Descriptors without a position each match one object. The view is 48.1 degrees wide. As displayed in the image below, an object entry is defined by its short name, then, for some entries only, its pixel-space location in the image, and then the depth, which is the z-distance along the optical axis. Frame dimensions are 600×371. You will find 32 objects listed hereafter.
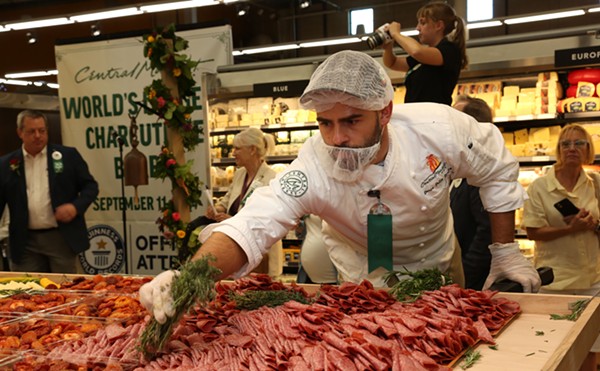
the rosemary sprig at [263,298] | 2.23
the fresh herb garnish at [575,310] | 2.15
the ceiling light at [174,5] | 7.90
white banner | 7.97
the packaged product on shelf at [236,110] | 7.30
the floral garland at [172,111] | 5.54
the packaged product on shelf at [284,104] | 7.16
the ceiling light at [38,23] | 8.67
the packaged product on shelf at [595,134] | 5.52
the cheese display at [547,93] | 5.70
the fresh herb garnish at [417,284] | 2.30
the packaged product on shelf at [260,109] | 7.21
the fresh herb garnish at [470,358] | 1.71
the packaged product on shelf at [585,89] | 5.50
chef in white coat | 2.37
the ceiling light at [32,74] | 15.19
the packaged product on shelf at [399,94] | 6.33
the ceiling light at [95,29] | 11.98
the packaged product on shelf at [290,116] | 7.07
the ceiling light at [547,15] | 8.93
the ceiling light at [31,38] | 13.61
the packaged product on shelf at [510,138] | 6.02
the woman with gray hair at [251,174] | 5.92
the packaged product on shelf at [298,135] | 7.08
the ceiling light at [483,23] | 10.34
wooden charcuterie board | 1.71
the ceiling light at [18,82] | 17.23
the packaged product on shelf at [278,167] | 7.09
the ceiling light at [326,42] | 11.59
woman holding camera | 3.94
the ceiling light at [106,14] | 8.38
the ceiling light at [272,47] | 12.67
